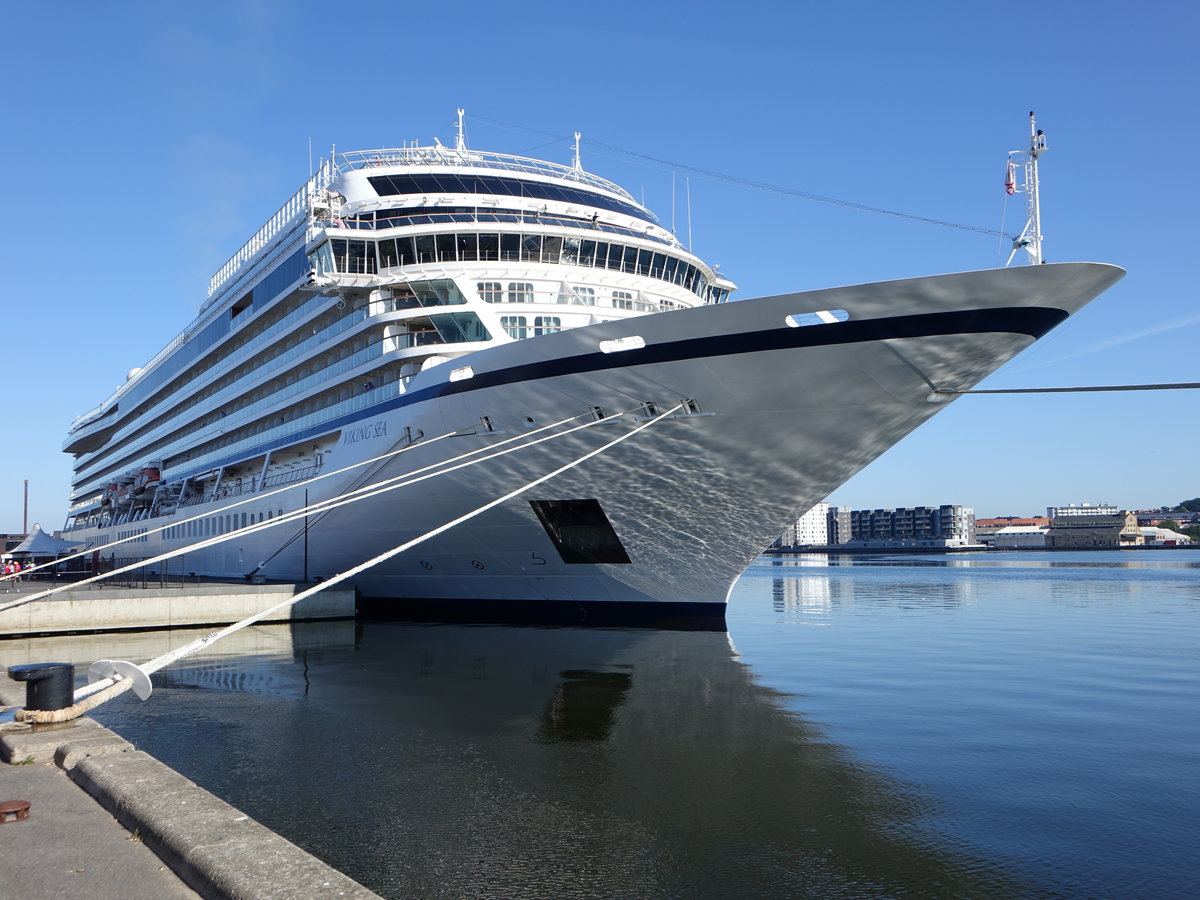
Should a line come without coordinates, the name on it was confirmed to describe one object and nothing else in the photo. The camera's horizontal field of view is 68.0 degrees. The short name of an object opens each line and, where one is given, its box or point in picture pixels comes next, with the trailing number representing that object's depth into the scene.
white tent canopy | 50.50
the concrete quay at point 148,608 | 21.39
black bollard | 6.76
